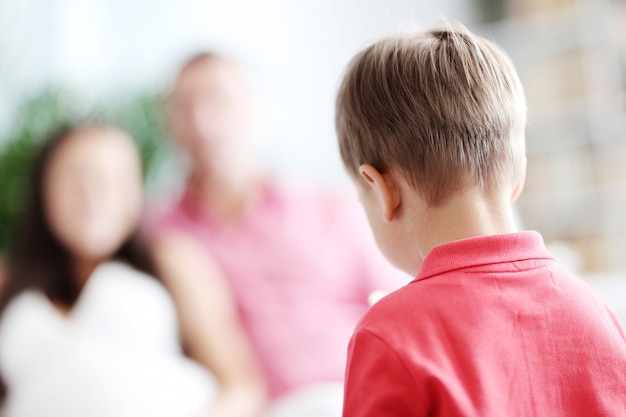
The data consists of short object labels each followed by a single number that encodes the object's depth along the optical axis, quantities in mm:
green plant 2169
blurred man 1997
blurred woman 1756
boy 1267
